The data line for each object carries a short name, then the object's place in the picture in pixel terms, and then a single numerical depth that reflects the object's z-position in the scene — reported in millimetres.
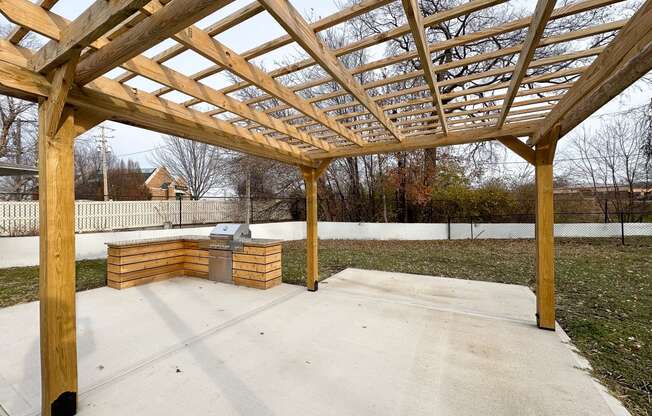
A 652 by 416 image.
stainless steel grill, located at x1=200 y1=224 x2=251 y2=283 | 4852
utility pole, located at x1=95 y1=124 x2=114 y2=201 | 14650
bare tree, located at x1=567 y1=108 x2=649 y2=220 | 9641
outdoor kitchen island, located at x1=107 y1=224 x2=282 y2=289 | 4500
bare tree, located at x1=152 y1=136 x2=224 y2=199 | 18797
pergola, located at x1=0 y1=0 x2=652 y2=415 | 1358
